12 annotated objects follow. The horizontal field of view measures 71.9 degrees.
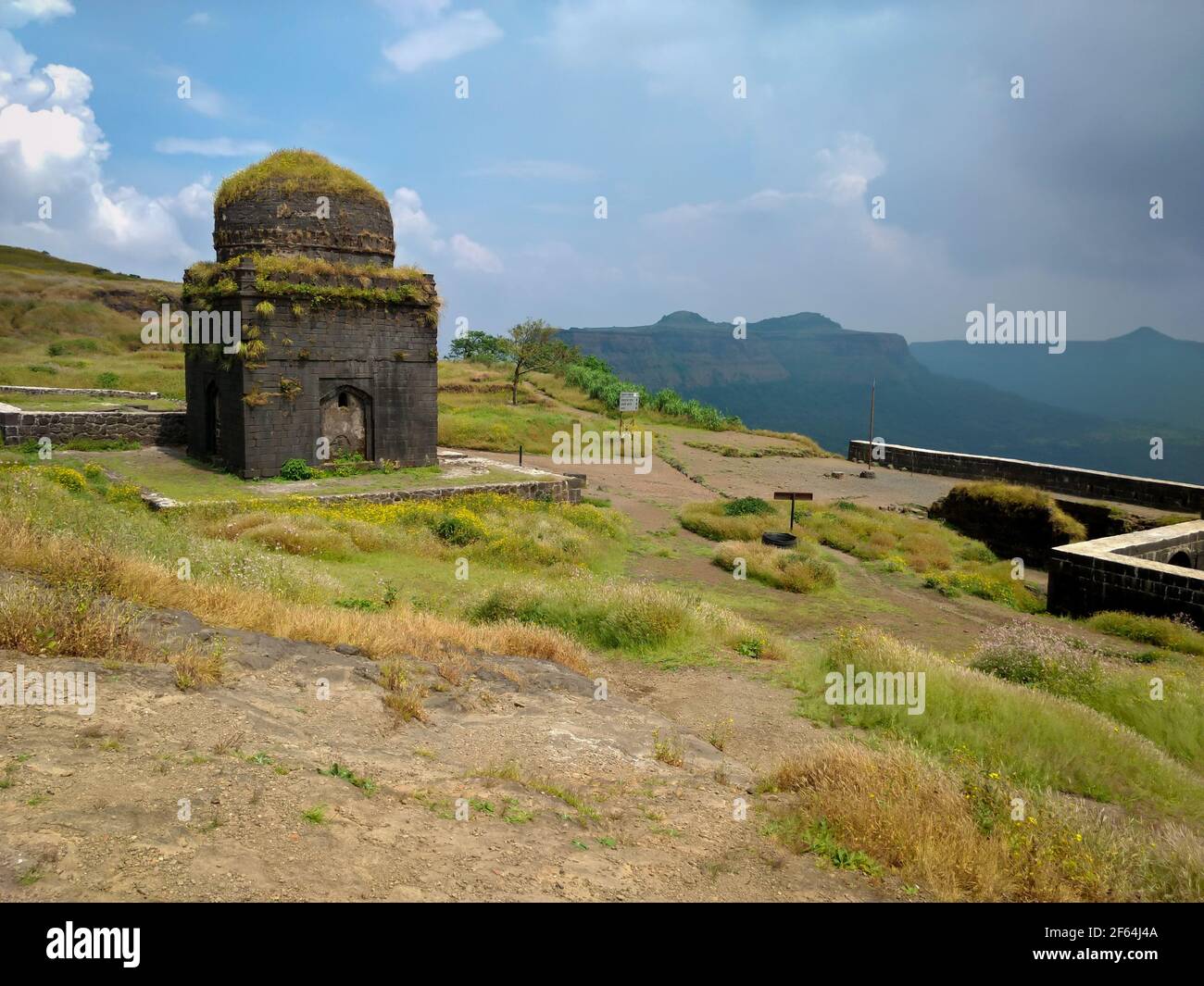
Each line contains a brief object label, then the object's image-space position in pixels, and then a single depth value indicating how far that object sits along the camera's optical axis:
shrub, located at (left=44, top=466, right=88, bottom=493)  16.52
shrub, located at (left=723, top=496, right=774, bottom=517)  23.19
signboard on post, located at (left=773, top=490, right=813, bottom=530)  20.30
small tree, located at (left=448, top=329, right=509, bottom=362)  66.12
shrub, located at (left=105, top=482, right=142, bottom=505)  17.02
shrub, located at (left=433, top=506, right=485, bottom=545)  16.70
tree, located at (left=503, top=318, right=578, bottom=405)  50.80
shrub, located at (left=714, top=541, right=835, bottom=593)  16.33
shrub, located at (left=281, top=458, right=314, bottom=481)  20.44
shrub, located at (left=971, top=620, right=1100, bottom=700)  9.81
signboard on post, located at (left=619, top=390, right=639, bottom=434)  36.09
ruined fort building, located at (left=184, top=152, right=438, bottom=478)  20.23
